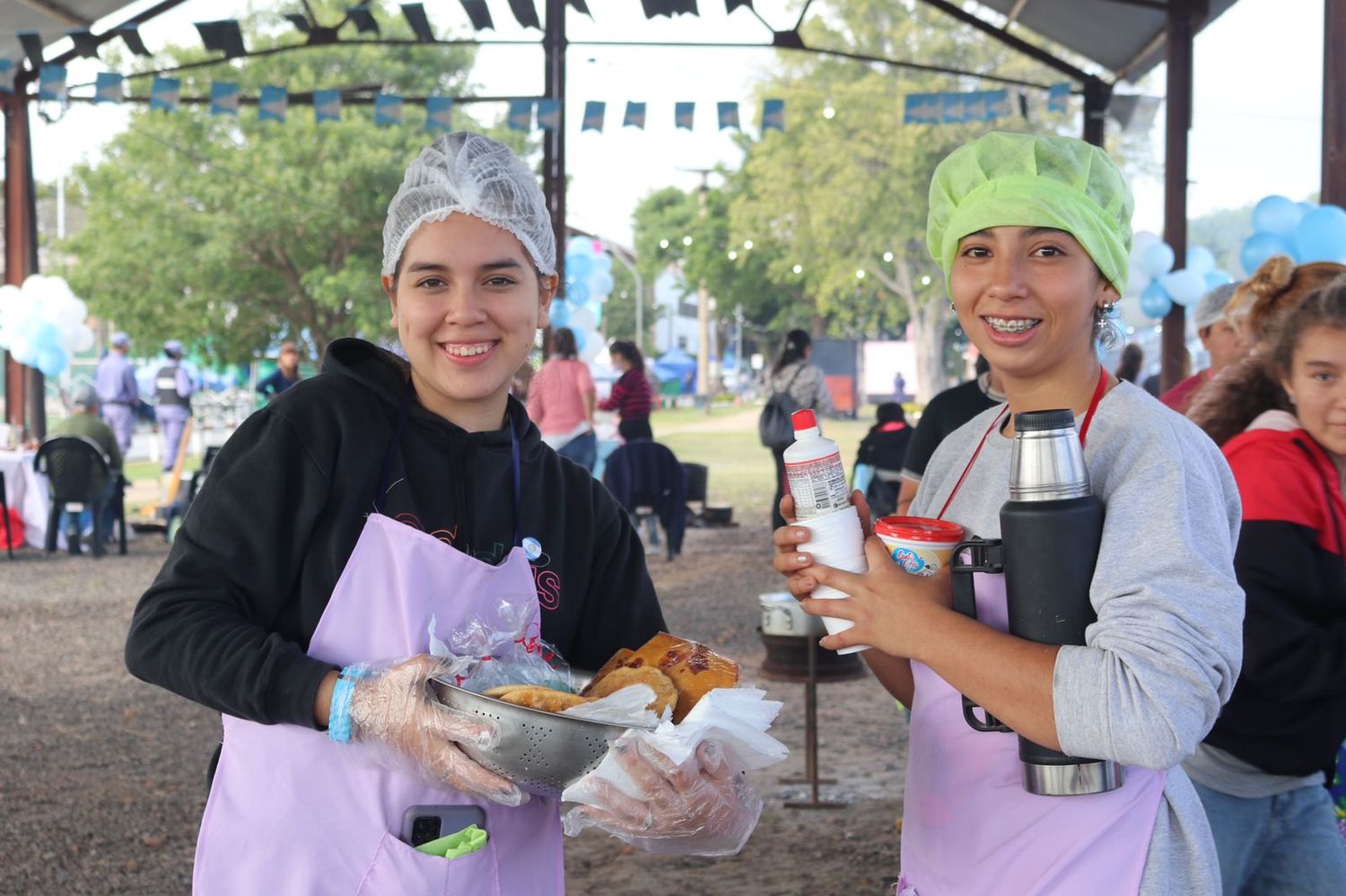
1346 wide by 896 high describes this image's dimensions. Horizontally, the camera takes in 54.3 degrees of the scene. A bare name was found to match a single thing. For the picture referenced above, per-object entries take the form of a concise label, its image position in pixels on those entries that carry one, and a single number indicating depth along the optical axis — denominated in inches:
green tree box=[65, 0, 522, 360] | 1072.8
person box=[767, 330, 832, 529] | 460.4
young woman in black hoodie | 72.3
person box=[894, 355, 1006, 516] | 171.8
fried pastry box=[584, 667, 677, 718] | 75.7
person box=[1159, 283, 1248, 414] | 197.7
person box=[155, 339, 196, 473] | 661.9
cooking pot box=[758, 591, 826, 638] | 218.8
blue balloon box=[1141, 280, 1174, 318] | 440.8
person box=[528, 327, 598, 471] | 454.9
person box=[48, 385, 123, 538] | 486.9
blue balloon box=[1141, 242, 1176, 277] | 441.7
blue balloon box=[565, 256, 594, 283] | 638.5
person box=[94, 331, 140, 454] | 652.1
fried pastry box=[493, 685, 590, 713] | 70.4
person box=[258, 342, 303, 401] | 516.7
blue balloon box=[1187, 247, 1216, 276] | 462.3
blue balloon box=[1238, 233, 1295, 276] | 266.7
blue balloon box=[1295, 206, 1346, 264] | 229.3
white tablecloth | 499.2
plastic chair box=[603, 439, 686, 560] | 465.1
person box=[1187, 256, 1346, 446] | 108.2
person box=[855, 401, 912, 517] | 350.6
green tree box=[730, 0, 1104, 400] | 1525.6
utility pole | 2124.8
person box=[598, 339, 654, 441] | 489.7
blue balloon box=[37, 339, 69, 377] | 553.3
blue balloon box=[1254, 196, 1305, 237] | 265.7
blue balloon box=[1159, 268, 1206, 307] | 437.4
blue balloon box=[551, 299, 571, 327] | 549.6
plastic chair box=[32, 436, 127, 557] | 472.1
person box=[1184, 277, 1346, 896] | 87.4
